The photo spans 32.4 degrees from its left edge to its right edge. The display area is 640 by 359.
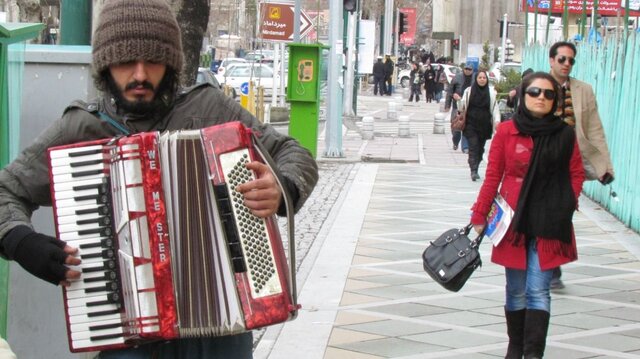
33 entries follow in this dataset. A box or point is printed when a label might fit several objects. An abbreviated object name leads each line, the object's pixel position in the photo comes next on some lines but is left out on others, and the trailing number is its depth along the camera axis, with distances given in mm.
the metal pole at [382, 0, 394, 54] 49781
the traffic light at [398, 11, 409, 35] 51719
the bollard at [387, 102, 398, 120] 32062
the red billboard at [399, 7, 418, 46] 71300
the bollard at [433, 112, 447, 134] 25888
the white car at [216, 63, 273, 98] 41719
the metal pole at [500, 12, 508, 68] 43484
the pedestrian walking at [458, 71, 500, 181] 14953
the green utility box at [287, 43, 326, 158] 16516
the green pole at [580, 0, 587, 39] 16372
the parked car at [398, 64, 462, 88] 47625
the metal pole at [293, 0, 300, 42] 19250
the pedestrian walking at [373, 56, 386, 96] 47219
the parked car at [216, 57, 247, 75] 43494
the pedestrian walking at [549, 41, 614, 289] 7828
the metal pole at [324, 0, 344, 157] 18625
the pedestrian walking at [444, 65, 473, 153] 20359
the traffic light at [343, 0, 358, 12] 25828
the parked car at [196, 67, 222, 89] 21125
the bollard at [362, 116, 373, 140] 23434
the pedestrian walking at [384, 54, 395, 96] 47406
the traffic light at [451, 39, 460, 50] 68988
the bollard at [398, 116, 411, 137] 24688
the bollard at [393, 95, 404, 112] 33719
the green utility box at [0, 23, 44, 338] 3994
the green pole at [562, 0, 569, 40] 16891
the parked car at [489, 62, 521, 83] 37709
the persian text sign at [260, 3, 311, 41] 25734
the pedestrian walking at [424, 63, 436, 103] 43500
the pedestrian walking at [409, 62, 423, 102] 45000
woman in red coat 5902
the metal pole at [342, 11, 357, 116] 31172
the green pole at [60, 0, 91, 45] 5555
